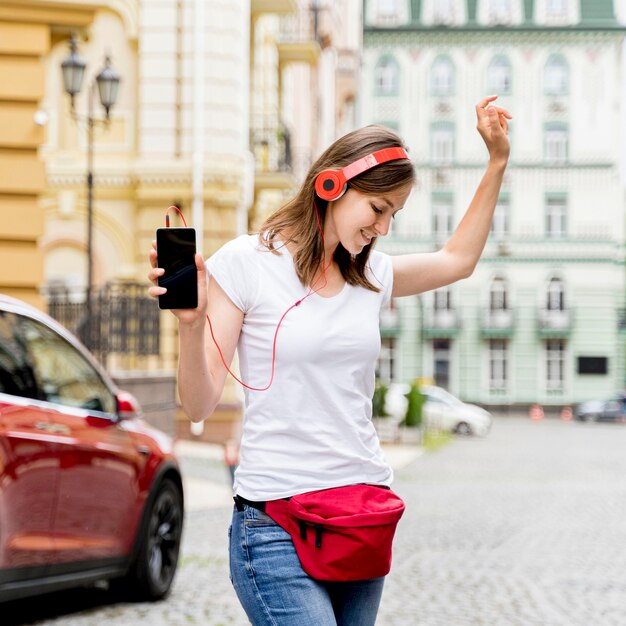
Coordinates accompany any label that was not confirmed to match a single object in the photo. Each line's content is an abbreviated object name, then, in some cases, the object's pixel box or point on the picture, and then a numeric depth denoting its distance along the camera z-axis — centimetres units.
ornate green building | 6194
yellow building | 2536
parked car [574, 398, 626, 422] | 5706
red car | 675
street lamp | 1706
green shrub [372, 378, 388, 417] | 3406
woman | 306
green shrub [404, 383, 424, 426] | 3472
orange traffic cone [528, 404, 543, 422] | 6006
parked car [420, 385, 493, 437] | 4181
